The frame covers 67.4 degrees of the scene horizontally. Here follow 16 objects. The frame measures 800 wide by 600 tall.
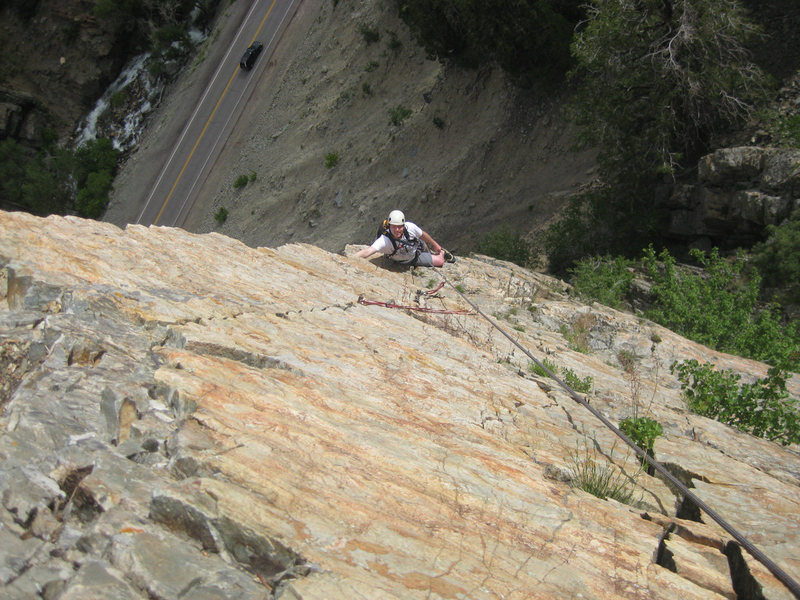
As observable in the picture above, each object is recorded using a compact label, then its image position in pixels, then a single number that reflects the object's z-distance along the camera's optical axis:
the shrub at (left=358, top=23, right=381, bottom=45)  26.09
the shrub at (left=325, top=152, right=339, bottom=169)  25.27
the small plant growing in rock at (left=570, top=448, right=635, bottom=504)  5.09
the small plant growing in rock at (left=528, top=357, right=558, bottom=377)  7.46
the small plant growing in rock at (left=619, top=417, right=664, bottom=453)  5.96
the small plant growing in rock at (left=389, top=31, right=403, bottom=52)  25.23
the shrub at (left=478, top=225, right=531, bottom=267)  17.05
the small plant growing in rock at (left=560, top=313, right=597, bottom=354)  9.31
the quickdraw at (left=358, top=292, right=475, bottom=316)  8.55
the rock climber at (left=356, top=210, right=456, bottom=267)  10.30
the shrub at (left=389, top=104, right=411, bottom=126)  24.14
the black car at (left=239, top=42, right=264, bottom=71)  30.44
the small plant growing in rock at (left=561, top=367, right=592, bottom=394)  7.29
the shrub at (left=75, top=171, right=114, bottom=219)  31.34
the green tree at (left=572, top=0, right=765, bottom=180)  12.61
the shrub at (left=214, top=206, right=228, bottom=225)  27.50
